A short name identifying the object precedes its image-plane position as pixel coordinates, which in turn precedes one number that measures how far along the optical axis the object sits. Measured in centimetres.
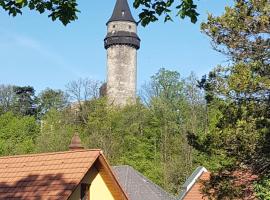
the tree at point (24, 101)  8450
